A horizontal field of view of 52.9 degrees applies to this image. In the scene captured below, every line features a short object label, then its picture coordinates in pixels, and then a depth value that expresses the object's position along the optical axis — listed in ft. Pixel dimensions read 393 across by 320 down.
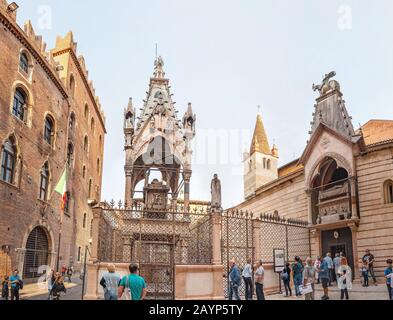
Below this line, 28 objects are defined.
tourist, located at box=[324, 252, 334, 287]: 49.68
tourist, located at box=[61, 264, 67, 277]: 81.16
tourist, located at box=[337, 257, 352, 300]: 41.86
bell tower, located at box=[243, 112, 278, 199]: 240.12
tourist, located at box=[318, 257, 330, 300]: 43.14
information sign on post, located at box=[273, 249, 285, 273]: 50.60
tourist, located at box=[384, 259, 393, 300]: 39.47
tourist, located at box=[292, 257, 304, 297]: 47.45
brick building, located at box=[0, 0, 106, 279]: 66.28
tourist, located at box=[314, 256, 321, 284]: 53.30
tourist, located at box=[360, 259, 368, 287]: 55.62
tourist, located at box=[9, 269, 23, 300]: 48.52
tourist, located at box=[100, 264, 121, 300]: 29.27
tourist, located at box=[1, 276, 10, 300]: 52.58
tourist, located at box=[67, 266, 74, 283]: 81.07
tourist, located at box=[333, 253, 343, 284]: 56.77
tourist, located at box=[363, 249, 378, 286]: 56.90
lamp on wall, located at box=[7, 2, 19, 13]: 69.13
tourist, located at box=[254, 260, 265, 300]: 42.27
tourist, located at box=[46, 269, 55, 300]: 48.61
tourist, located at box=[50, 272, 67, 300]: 45.98
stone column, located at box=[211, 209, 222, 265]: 43.50
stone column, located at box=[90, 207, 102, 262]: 42.75
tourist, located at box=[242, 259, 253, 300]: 44.25
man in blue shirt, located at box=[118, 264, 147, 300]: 26.16
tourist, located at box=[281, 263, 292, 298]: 47.86
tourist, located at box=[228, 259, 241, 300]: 43.14
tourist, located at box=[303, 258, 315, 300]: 39.75
